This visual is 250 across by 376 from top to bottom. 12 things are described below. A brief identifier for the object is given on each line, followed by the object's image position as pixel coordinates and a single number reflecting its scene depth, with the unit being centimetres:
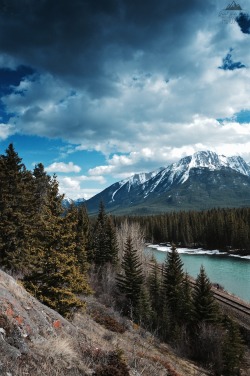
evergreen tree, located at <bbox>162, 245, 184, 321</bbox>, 4166
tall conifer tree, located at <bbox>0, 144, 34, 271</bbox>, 2833
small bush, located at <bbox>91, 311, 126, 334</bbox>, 2308
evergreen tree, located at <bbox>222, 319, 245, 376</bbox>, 2516
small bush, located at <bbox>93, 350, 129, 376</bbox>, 867
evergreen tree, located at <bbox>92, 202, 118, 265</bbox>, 5866
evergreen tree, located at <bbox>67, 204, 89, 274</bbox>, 4491
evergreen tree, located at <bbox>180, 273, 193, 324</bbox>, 3831
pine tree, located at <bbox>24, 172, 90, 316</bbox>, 1978
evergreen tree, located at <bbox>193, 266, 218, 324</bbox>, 3541
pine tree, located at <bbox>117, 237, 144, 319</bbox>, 4278
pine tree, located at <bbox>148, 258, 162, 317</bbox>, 4647
